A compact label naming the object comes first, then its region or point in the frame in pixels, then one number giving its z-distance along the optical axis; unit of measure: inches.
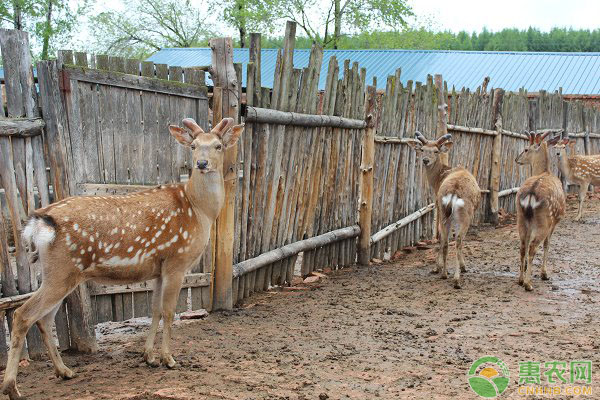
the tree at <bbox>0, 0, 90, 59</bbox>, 1192.2
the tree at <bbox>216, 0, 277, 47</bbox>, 1550.2
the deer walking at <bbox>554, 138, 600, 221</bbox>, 651.5
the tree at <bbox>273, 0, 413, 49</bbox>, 1569.9
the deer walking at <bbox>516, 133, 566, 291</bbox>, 334.6
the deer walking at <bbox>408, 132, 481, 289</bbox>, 343.0
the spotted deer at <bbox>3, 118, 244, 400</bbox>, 183.9
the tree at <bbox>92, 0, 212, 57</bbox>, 1662.2
